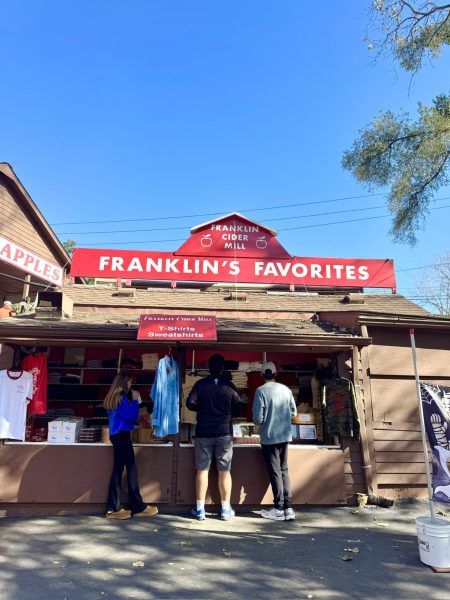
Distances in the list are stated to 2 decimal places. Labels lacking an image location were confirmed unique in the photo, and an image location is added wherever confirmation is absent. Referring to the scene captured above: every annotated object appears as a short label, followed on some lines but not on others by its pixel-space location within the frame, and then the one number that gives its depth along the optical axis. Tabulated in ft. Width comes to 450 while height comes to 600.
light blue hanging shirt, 19.40
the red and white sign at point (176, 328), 19.85
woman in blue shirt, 18.53
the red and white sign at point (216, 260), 30.01
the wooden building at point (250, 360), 19.36
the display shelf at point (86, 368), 25.80
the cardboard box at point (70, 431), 19.93
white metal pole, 14.08
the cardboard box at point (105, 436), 20.38
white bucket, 13.08
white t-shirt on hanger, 19.56
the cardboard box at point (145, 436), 21.87
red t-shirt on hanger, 20.80
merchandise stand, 18.99
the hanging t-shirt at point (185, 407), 22.17
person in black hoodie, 18.66
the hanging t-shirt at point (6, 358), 21.93
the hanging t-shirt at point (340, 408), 21.11
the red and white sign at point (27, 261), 26.12
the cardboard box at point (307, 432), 22.61
